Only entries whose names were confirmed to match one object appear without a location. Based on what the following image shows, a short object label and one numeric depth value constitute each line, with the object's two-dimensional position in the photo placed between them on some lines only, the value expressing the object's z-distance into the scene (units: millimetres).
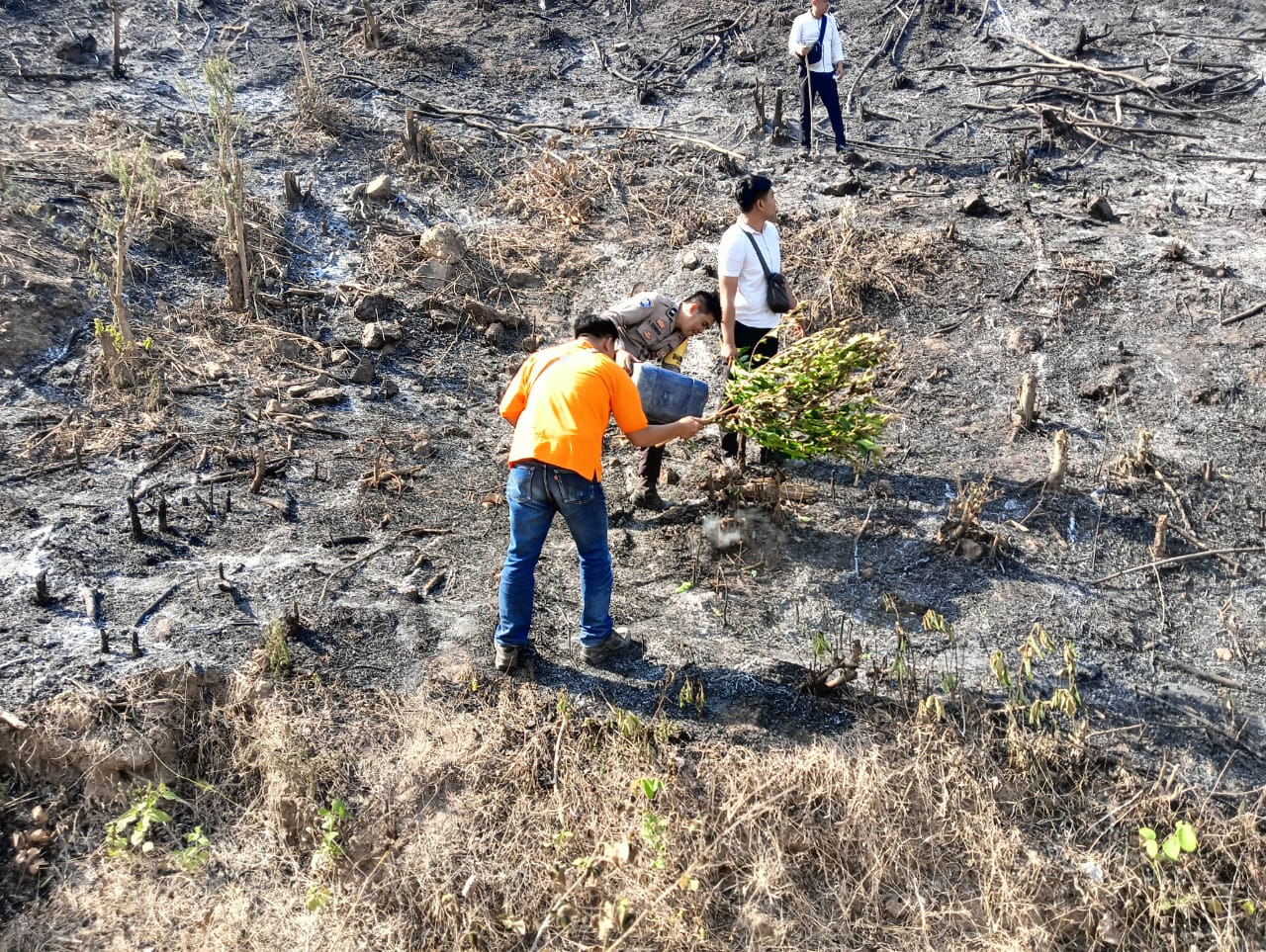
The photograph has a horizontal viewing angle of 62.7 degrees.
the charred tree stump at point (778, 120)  8757
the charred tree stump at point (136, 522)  5230
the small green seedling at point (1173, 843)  3881
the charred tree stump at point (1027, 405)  5891
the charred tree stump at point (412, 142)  8695
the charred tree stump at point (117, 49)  9391
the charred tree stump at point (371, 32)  10242
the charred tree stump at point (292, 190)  8156
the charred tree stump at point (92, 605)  4797
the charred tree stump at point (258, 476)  5676
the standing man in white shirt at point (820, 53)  8156
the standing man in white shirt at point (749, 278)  5262
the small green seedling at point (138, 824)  4195
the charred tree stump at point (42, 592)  4832
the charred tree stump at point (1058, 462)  5488
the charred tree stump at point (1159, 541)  5129
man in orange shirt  4203
